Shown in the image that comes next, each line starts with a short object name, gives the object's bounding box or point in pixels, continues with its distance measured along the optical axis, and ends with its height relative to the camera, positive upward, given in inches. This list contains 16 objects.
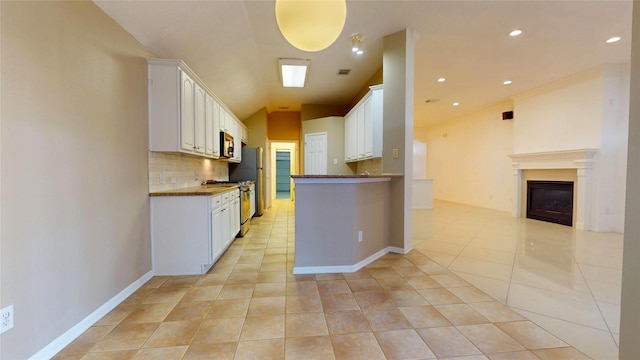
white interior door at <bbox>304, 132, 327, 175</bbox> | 250.8 +20.4
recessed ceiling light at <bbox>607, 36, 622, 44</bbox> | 140.7 +74.8
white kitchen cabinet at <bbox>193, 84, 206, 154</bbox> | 132.1 +27.9
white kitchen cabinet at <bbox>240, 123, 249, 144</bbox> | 265.6 +40.2
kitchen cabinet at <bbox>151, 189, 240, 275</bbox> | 110.1 -26.7
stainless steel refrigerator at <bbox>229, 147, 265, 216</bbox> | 257.4 +3.9
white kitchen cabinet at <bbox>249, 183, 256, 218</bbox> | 217.1 -23.6
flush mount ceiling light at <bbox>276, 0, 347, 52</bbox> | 57.5 +35.2
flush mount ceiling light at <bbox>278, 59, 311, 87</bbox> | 173.6 +74.7
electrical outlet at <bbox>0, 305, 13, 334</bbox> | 52.4 -30.3
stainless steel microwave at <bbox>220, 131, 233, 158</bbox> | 180.5 +20.8
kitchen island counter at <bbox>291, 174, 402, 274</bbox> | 112.0 -21.6
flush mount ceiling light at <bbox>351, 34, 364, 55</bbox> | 95.2 +48.1
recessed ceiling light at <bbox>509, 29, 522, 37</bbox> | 134.9 +74.6
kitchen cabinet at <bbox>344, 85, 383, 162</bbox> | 160.7 +32.1
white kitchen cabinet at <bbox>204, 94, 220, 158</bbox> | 150.1 +25.9
